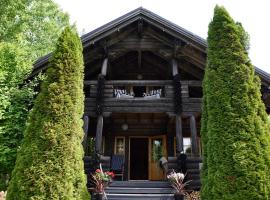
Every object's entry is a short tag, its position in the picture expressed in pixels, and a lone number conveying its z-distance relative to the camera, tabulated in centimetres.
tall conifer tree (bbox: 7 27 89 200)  568
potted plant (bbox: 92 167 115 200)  839
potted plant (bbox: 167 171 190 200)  849
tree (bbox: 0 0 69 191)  920
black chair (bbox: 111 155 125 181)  1224
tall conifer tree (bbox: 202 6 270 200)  564
